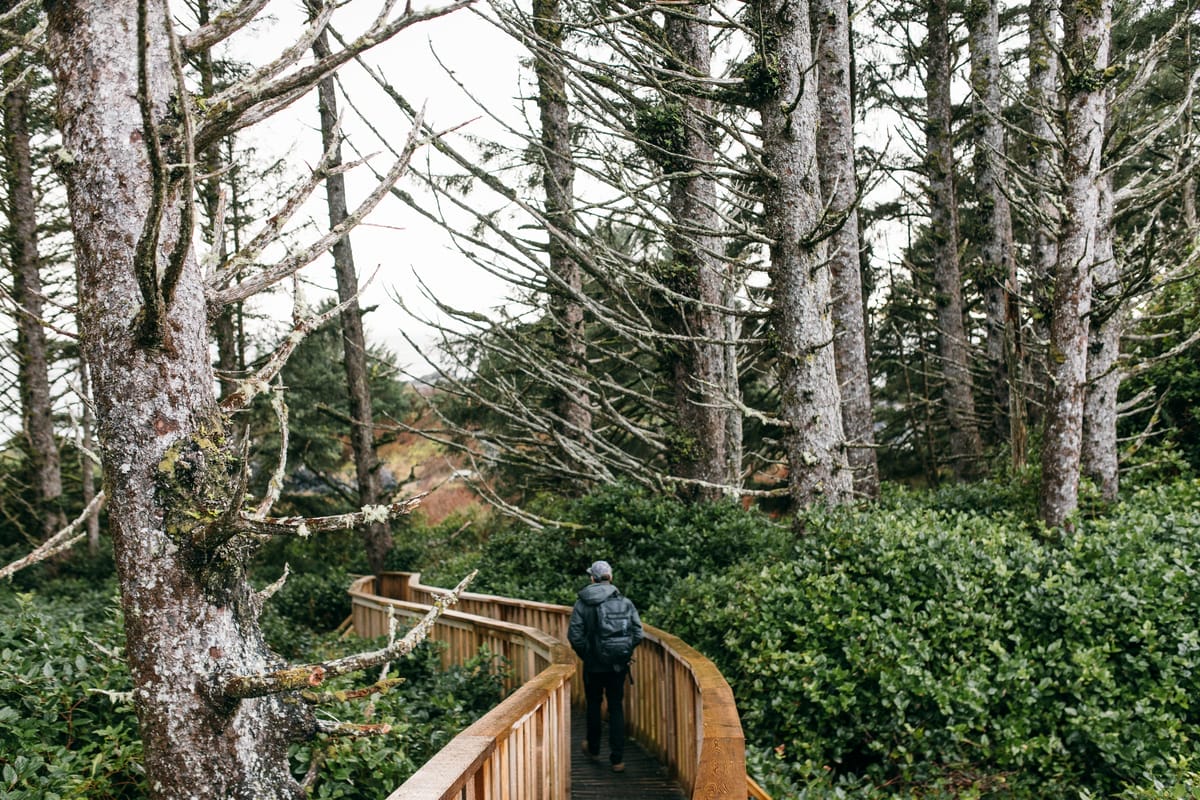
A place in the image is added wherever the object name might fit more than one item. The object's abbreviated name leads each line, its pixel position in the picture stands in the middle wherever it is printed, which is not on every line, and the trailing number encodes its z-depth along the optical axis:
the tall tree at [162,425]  3.49
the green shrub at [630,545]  10.05
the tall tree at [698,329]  11.47
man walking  7.15
